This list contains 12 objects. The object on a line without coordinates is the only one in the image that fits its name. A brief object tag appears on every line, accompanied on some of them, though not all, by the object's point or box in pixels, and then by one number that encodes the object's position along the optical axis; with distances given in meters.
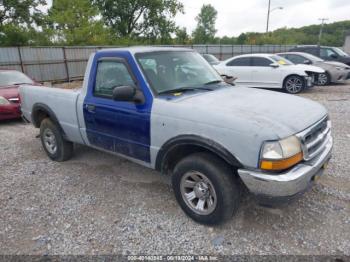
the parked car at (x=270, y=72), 10.02
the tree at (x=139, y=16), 35.38
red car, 6.79
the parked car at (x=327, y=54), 14.14
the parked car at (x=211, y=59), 14.14
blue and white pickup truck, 2.34
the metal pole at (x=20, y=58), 13.38
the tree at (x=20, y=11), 27.16
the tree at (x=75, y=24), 23.22
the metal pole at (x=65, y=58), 15.26
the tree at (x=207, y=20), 70.19
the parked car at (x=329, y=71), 11.62
